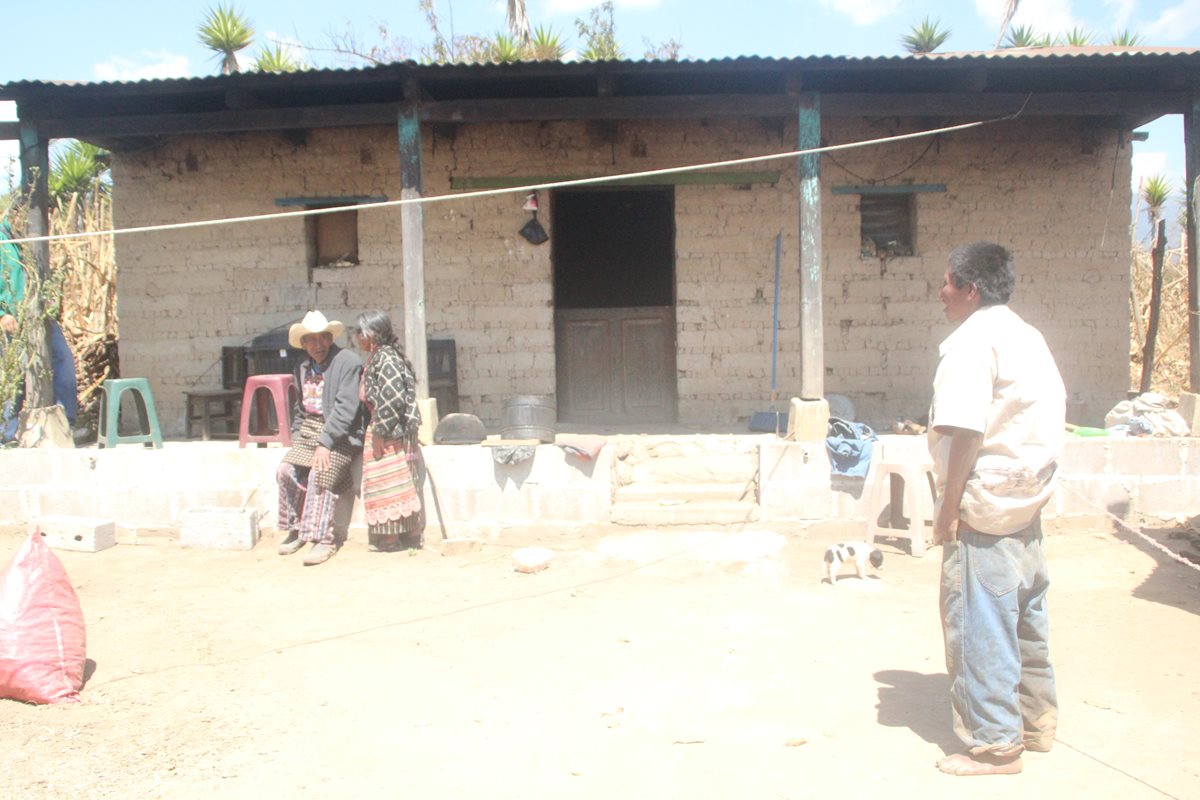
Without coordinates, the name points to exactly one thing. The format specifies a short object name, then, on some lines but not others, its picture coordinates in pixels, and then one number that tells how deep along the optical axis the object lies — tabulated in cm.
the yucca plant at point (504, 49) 1214
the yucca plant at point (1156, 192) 1452
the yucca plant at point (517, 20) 1805
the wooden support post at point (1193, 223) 745
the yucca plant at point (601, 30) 1902
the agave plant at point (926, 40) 1329
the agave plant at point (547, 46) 1309
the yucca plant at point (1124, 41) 1115
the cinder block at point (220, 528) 636
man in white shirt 291
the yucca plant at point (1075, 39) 1198
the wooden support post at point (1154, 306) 977
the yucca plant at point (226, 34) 1381
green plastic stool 693
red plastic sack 373
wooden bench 878
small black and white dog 544
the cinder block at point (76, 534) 640
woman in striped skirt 589
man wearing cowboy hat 597
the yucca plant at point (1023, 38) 1358
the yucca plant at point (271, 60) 1091
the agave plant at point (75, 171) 1466
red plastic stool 671
